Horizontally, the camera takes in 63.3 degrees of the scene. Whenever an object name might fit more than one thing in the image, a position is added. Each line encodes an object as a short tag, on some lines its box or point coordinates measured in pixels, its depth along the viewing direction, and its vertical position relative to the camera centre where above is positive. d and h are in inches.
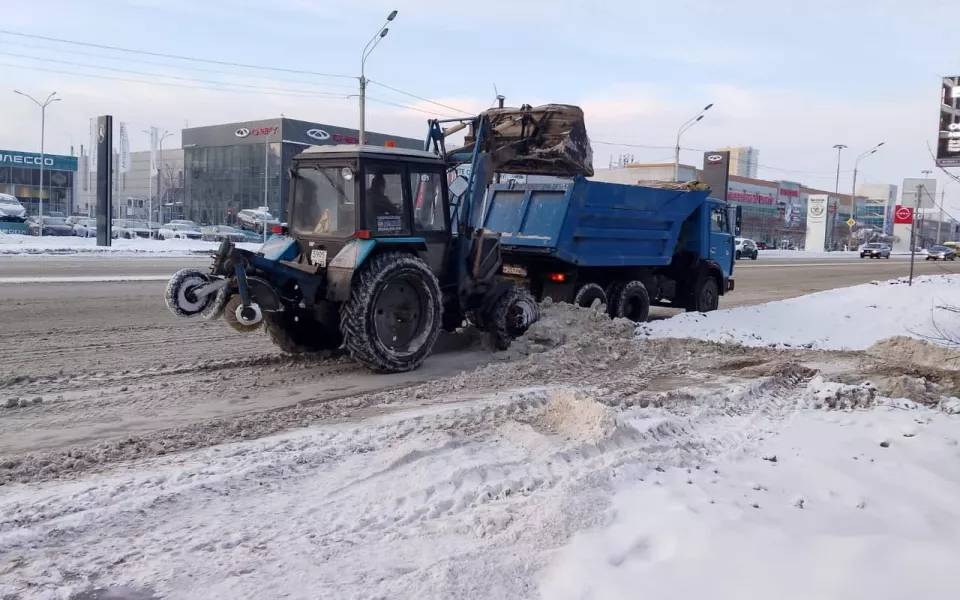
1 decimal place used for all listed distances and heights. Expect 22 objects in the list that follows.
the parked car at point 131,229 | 1724.9 -6.4
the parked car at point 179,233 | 1829.5 -10.0
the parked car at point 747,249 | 1620.3 +7.5
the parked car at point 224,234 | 1823.3 -6.9
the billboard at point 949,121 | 554.9 +102.8
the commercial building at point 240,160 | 2261.3 +220.1
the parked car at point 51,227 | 1609.3 -7.3
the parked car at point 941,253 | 1831.2 +18.4
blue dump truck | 461.1 +2.8
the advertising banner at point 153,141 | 2133.6 +244.3
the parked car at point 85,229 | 1609.9 -8.9
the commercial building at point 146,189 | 2728.8 +144.7
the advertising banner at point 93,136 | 1261.1 +146.8
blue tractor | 296.7 -12.5
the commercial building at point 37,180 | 2431.1 +140.2
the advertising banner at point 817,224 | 2573.8 +104.7
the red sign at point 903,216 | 781.4 +44.3
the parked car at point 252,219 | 1929.1 +32.1
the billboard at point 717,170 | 1872.8 +199.5
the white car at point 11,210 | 1620.3 +25.4
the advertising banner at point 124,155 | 2024.7 +188.3
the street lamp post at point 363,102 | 1195.9 +207.4
